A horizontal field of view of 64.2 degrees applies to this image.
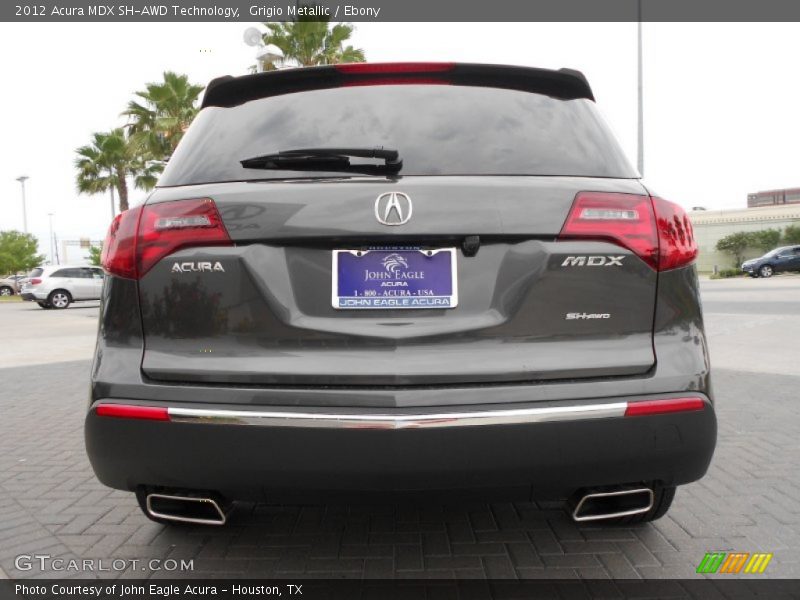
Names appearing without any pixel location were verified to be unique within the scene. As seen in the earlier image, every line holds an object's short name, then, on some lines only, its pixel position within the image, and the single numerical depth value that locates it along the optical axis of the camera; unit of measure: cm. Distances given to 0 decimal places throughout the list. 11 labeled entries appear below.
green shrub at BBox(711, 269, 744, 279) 4169
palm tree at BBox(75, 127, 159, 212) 2975
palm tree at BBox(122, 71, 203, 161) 2067
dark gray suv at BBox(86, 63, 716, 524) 189
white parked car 2606
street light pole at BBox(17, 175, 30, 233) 6047
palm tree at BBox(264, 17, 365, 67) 1723
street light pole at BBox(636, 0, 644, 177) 2273
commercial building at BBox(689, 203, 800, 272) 5741
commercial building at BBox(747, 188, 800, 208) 10076
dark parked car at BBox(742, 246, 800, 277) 3659
